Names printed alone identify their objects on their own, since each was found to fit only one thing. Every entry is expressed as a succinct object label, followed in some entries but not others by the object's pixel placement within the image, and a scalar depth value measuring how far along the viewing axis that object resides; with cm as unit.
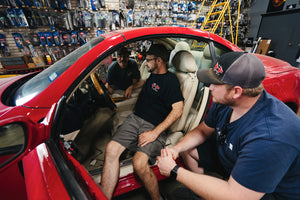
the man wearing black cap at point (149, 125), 125
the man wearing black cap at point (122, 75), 240
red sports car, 56
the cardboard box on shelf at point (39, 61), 357
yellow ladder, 396
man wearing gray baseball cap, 67
